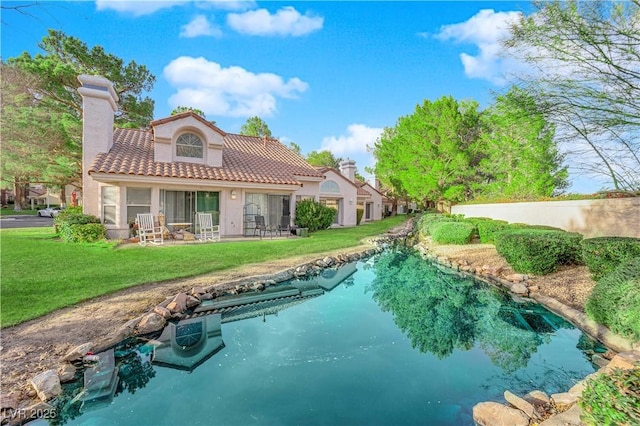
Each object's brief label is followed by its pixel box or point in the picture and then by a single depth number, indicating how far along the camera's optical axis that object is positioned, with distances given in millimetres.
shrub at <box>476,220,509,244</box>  12852
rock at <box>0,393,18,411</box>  3137
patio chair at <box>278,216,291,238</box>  16558
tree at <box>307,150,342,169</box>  58888
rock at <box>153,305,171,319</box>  5706
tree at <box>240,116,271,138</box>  41719
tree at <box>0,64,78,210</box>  16938
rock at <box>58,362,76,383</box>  3807
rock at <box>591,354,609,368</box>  4596
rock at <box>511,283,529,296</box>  7802
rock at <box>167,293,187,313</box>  6051
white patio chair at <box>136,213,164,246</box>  12266
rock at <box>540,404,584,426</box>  2842
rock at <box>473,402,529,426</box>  3203
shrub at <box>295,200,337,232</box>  18062
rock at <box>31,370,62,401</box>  3451
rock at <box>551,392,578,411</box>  3398
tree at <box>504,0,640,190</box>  5566
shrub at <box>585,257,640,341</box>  4594
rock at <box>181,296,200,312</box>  6475
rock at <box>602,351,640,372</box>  3145
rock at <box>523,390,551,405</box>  3586
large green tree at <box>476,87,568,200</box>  6648
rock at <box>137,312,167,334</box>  5285
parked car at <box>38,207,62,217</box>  31039
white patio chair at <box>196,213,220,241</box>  13796
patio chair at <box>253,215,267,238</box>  14716
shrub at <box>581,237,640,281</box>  6098
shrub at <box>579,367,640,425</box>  2455
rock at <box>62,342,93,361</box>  4120
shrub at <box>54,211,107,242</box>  11586
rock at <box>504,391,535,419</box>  3332
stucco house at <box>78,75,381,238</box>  12867
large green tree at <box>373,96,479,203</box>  27078
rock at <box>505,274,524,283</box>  8414
